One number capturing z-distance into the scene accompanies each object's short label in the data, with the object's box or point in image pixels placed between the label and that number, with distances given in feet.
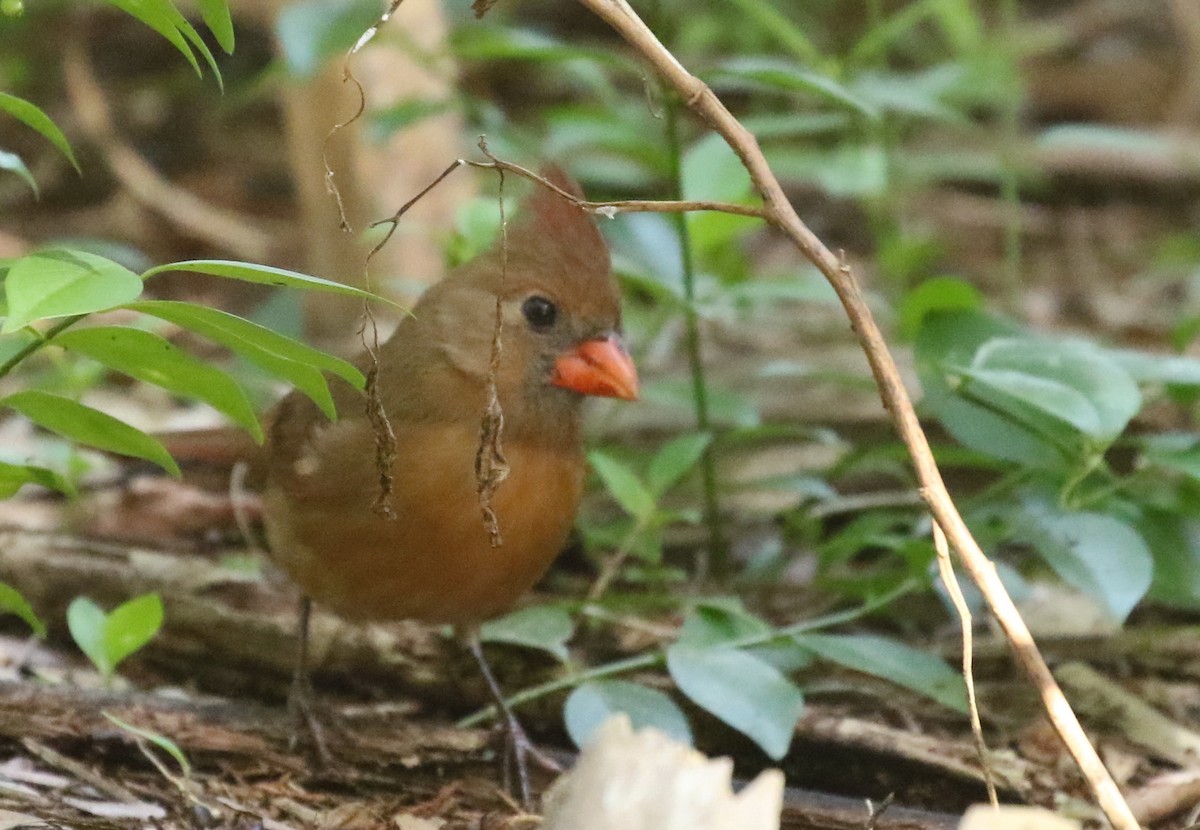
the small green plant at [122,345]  10.39
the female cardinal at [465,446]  17.54
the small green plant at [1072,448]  16.11
